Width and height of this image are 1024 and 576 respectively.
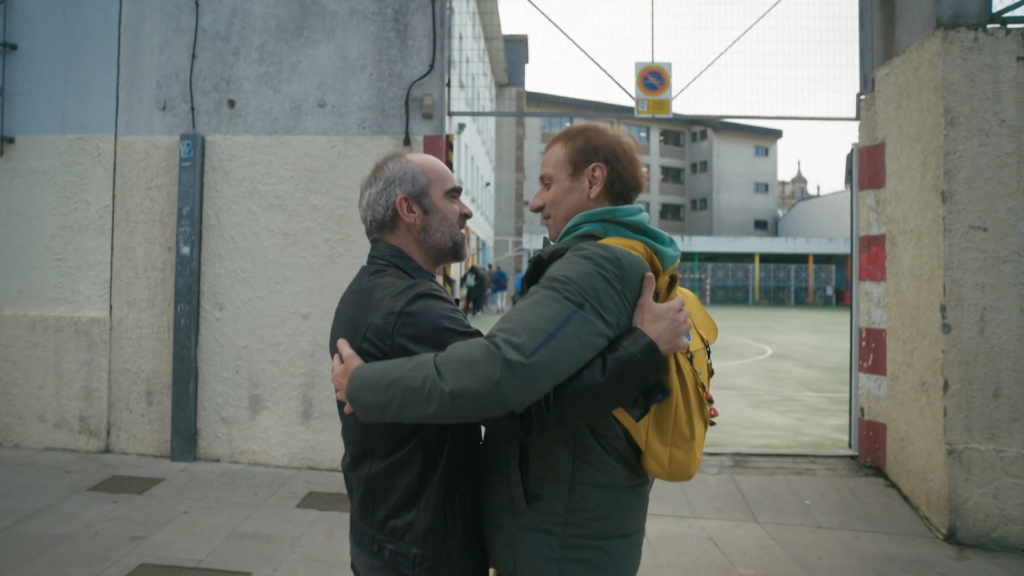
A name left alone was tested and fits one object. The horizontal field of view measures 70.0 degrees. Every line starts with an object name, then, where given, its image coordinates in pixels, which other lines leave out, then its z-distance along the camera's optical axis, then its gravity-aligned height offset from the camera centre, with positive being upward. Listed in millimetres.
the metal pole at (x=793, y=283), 42031 +1242
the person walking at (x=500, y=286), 26422 +509
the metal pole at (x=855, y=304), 5289 +10
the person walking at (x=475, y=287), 21984 +387
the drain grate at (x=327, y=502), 4486 -1286
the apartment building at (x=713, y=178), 62375 +10878
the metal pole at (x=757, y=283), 42688 +1222
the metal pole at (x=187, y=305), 5211 -69
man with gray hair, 1423 -176
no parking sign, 5410 +1606
